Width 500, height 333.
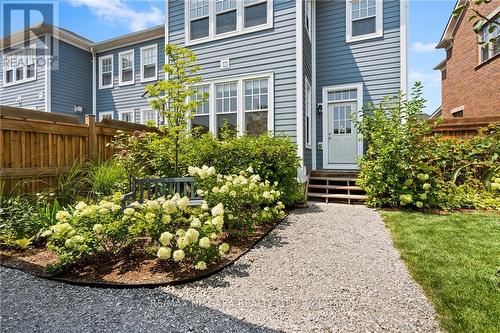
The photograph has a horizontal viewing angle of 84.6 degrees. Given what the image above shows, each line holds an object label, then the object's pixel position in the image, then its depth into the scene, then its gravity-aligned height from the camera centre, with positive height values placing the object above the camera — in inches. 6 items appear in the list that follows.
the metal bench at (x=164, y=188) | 159.9 -12.1
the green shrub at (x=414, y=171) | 211.8 -3.5
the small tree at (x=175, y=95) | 175.0 +47.1
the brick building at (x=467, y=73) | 352.5 +136.9
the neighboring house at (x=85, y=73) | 444.1 +162.0
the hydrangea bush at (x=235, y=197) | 139.9 -15.6
